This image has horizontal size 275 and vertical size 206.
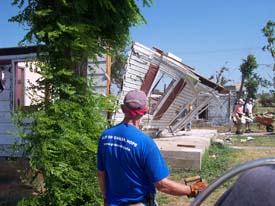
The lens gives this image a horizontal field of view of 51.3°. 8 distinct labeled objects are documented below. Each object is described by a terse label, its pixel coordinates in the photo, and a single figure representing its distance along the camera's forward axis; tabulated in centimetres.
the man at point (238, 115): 1418
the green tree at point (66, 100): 353
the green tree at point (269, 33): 1649
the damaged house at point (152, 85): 653
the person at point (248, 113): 1524
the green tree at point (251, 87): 2696
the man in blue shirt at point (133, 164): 222
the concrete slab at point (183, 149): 642
